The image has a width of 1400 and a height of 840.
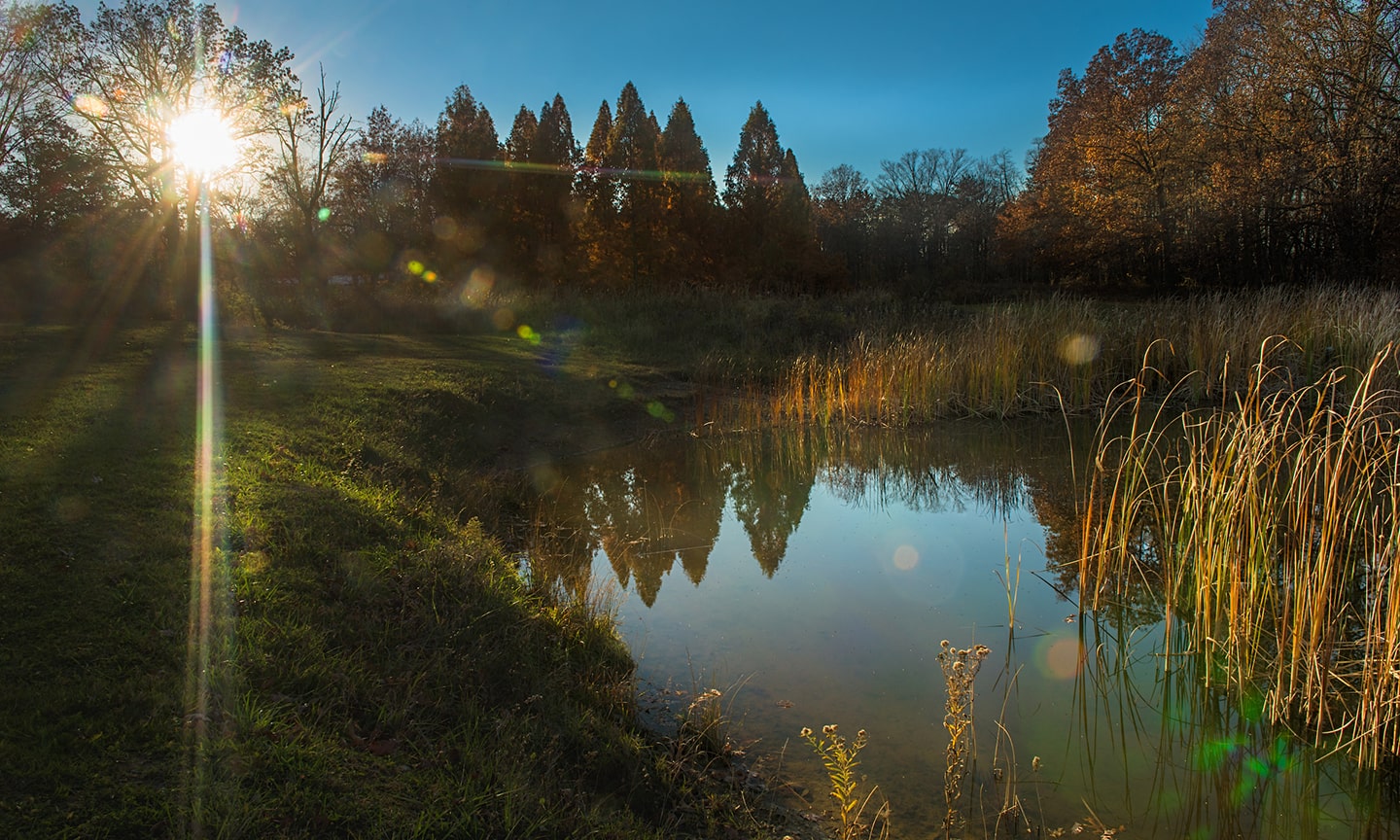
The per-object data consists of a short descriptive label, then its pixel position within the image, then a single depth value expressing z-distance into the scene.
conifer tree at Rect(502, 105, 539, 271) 31.33
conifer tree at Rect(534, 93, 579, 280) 31.50
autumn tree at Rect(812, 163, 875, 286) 48.56
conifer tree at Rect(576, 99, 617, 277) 29.59
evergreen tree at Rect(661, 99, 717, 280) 30.88
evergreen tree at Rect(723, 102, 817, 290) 34.53
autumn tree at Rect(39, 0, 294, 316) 20.38
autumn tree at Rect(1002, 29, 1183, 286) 28.00
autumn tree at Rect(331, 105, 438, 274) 31.34
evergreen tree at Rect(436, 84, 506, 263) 31.05
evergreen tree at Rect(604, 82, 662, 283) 29.77
